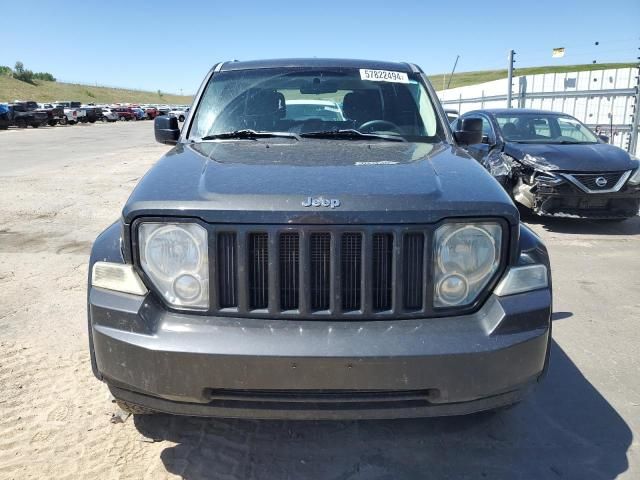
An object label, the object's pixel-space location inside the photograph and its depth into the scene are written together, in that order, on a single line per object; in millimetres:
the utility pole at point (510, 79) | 15969
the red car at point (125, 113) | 51431
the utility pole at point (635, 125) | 11688
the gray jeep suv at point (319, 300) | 2105
